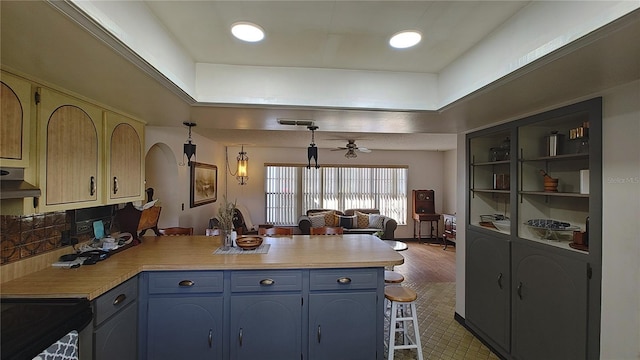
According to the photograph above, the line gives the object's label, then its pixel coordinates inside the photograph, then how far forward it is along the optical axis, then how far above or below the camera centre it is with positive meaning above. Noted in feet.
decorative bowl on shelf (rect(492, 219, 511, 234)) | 7.73 -1.34
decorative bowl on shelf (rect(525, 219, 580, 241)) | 6.67 -1.24
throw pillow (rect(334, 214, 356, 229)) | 20.25 -3.17
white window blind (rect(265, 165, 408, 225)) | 22.26 -0.84
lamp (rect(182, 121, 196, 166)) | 8.52 +1.07
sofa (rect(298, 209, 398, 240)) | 19.61 -3.19
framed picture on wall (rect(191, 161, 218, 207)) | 14.40 -0.24
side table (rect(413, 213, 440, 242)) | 21.54 -3.45
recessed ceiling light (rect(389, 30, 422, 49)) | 4.72 +2.69
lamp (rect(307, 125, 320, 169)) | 9.05 +0.99
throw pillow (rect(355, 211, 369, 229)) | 20.36 -3.17
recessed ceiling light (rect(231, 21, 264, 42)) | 4.54 +2.71
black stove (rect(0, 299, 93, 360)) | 3.57 -2.22
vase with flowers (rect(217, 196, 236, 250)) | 7.63 -1.32
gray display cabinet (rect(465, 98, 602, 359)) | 5.40 -1.53
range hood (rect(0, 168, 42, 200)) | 4.13 -0.13
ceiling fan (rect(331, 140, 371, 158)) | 15.79 +2.02
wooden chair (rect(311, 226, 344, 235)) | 10.46 -2.04
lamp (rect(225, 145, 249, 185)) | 20.42 +0.92
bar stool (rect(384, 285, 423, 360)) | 6.72 -3.43
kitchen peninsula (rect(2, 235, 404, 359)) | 6.10 -3.00
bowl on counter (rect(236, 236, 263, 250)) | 7.34 -1.80
